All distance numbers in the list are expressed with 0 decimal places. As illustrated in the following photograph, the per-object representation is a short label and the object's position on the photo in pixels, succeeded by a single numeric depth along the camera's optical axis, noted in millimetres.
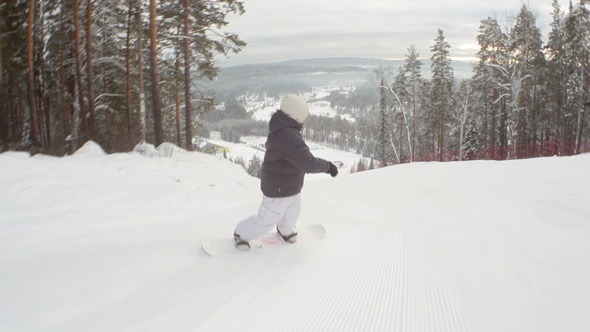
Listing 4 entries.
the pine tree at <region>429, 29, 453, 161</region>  33562
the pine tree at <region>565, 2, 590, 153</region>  27391
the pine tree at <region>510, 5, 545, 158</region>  29672
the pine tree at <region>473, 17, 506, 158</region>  31734
